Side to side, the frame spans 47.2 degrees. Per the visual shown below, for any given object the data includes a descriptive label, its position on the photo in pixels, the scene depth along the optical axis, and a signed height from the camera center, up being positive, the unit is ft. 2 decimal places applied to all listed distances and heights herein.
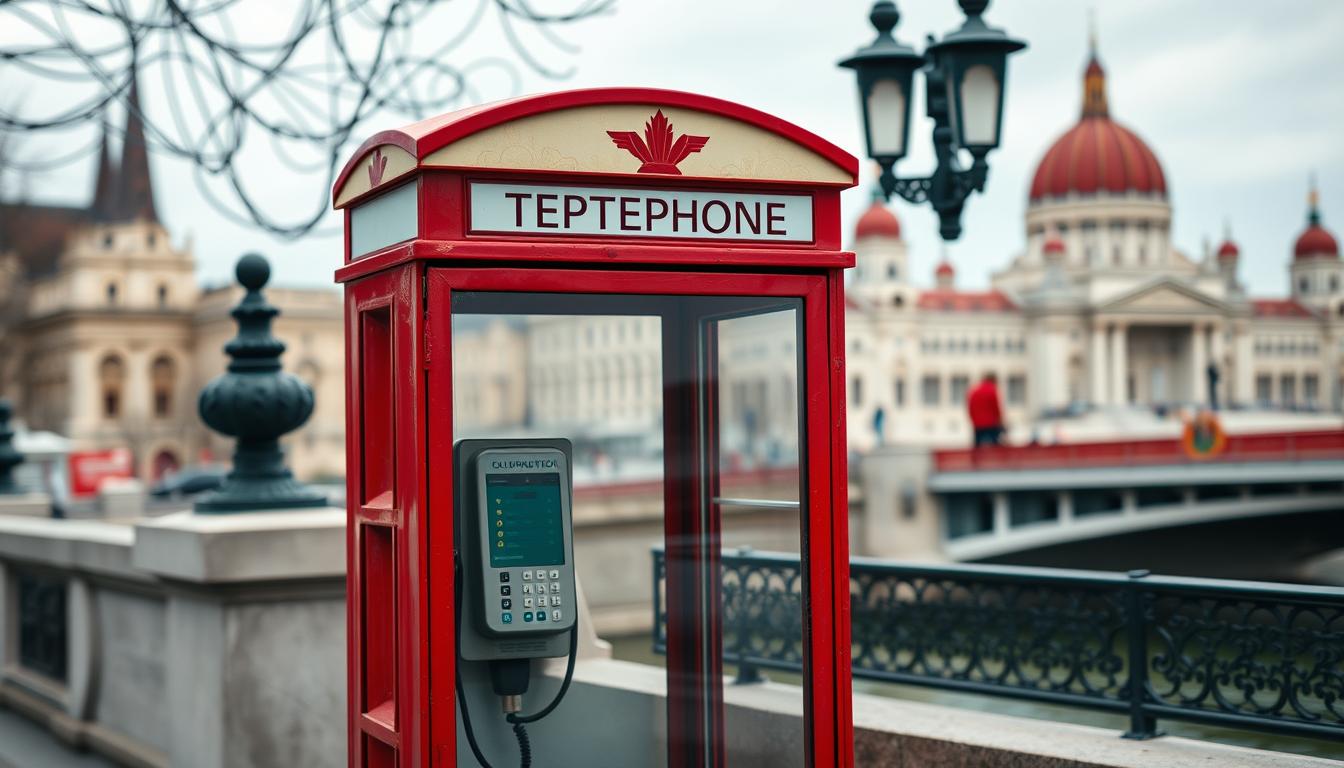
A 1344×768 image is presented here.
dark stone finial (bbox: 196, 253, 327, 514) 18.83 +0.16
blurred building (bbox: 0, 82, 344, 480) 279.08 +16.67
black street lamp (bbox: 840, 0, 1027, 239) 26.89 +5.78
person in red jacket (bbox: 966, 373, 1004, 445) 89.20 -0.05
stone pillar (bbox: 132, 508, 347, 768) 17.01 -2.46
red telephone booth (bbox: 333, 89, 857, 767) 10.14 +0.61
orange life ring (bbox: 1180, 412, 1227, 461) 116.16 -2.59
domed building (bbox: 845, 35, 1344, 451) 315.78 +18.06
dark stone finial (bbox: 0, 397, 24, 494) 40.73 -0.87
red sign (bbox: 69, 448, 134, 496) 139.13 -4.36
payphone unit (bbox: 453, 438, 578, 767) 10.90 -1.00
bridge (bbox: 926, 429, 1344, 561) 115.24 -6.49
